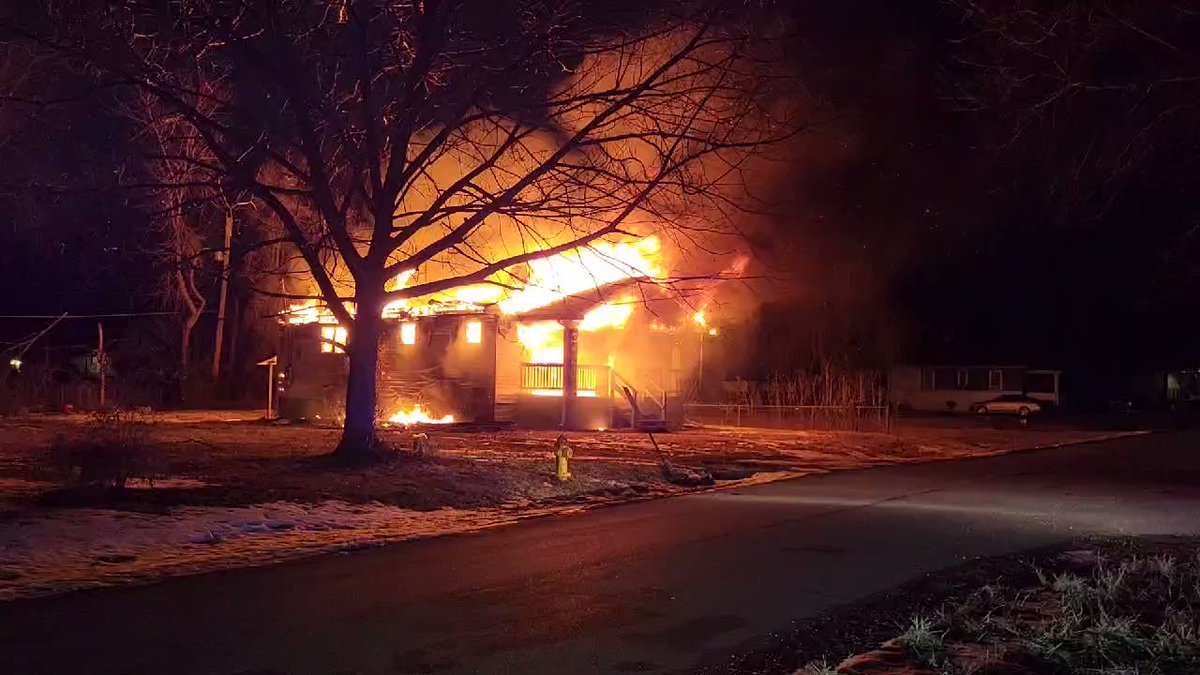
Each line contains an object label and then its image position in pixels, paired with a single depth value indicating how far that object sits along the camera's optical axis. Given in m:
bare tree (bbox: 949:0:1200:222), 8.48
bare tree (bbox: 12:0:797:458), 13.98
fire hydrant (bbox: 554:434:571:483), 15.07
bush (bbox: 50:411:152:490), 11.48
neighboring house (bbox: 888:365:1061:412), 49.66
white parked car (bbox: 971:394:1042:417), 46.24
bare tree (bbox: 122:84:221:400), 14.73
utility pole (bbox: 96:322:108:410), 34.41
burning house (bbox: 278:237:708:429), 26.34
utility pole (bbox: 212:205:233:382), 40.38
